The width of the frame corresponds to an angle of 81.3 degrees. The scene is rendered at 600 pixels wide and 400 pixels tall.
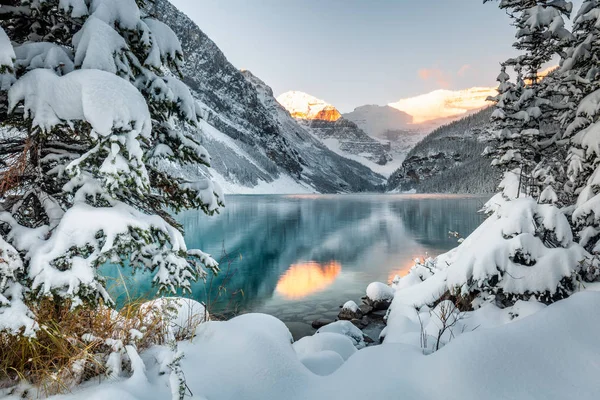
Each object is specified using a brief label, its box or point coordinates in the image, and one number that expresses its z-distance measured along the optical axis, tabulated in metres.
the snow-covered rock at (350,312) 13.76
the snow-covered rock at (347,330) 9.99
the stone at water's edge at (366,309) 14.19
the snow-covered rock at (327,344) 6.52
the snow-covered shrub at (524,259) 5.89
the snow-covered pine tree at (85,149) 3.12
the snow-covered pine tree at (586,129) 7.21
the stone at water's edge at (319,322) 13.40
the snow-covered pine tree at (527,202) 6.00
